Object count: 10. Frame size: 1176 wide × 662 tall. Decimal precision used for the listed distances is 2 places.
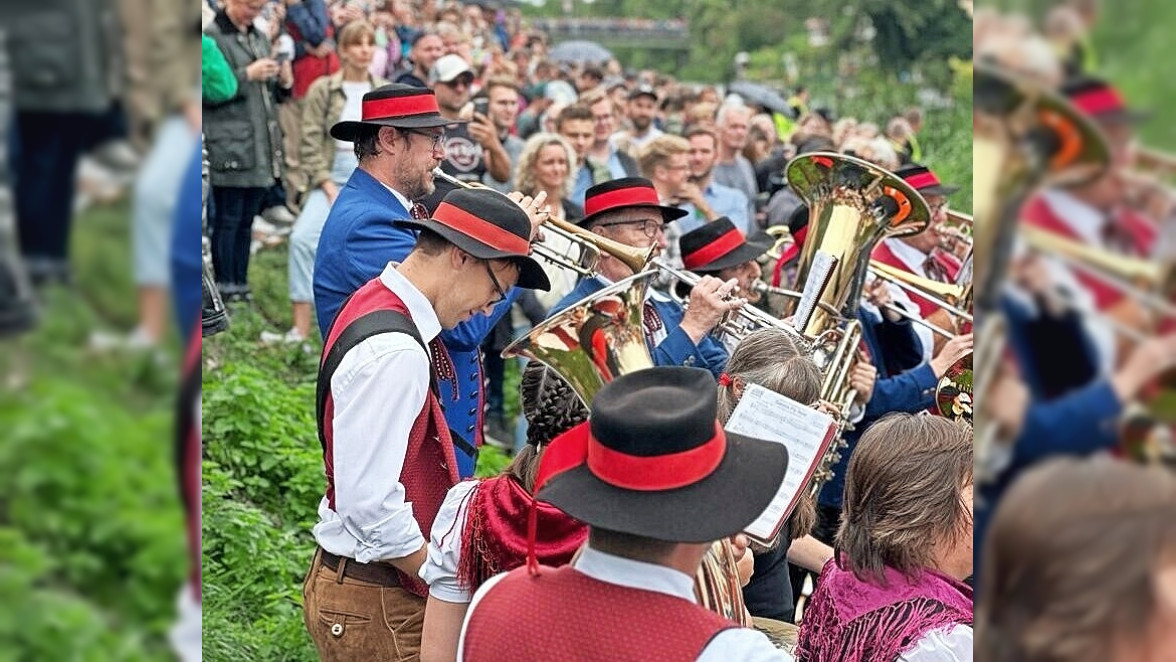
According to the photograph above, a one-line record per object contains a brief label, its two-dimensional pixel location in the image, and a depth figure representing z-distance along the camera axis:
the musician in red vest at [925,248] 6.80
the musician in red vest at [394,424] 3.06
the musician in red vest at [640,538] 2.05
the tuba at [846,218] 5.57
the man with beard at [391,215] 4.17
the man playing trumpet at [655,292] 4.59
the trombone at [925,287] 6.16
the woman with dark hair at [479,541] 2.67
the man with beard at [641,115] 11.44
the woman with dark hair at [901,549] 2.73
